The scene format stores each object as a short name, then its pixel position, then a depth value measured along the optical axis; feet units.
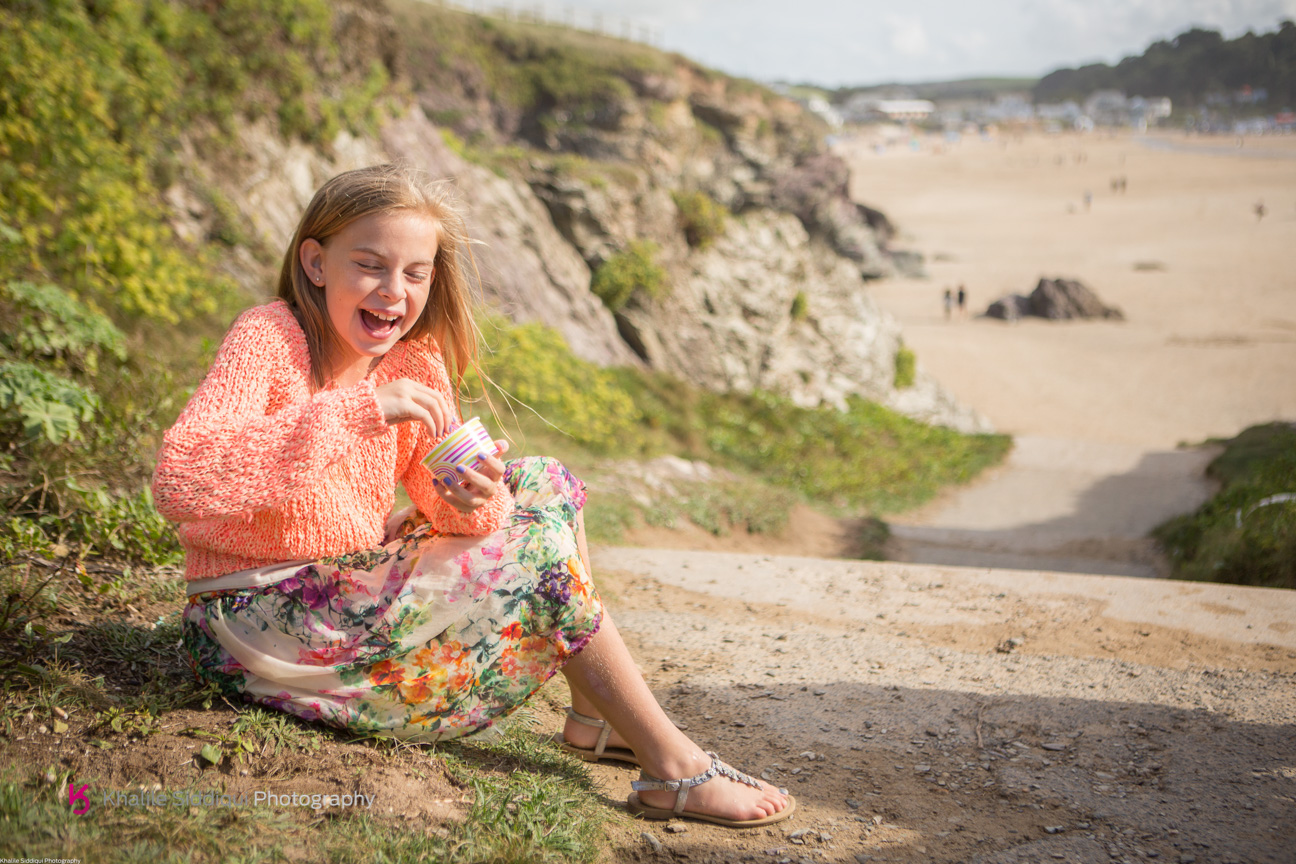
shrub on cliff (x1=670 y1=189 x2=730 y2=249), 54.49
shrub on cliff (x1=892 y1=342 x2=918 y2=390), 62.49
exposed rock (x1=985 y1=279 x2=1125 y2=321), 88.07
